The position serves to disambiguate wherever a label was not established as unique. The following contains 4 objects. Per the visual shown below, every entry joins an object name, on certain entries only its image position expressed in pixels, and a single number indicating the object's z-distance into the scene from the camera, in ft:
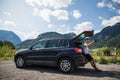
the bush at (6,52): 34.71
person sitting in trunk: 15.85
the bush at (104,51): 38.49
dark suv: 15.04
